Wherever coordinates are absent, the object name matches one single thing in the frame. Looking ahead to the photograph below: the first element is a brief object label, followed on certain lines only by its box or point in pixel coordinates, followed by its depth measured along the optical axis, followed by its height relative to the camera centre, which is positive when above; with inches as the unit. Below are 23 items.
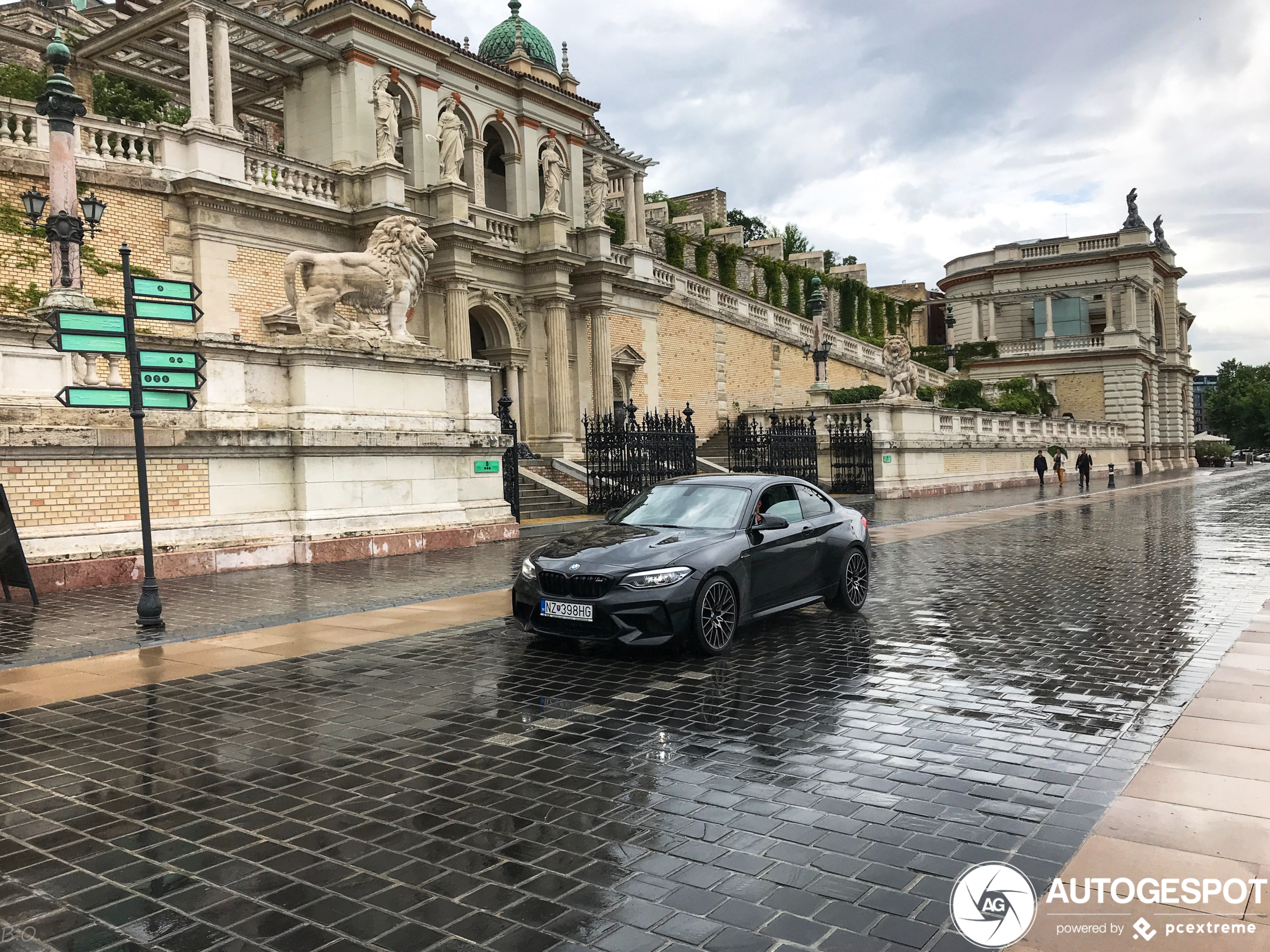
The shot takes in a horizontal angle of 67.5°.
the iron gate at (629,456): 941.2 +5.9
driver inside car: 357.1 -18.3
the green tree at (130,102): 1268.5 +529.7
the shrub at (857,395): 1411.2 +87.1
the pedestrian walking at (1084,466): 1490.5 -35.4
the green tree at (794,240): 3159.5 +722.6
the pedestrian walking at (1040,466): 1517.0 -33.0
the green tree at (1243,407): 4621.6 +147.4
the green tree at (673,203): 2313.0 +631.3
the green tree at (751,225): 3266.5 +813.0
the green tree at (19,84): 1047.0 +452.0
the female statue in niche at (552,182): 1200.8 +360.0
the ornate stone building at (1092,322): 2472.9 +343.6
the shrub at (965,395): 1879.9 +108.6
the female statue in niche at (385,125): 1010.7 +372.5
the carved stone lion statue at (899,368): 1203.2 +107.9
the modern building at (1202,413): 6609.3 +203.3
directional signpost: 383.6 +54.2
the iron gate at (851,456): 1216.2 -3.6
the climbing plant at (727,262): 1934.1 +400.2
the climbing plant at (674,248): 1770.4 +395.8
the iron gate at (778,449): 1152.2 +8.6
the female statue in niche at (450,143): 1072.8 +371.5
